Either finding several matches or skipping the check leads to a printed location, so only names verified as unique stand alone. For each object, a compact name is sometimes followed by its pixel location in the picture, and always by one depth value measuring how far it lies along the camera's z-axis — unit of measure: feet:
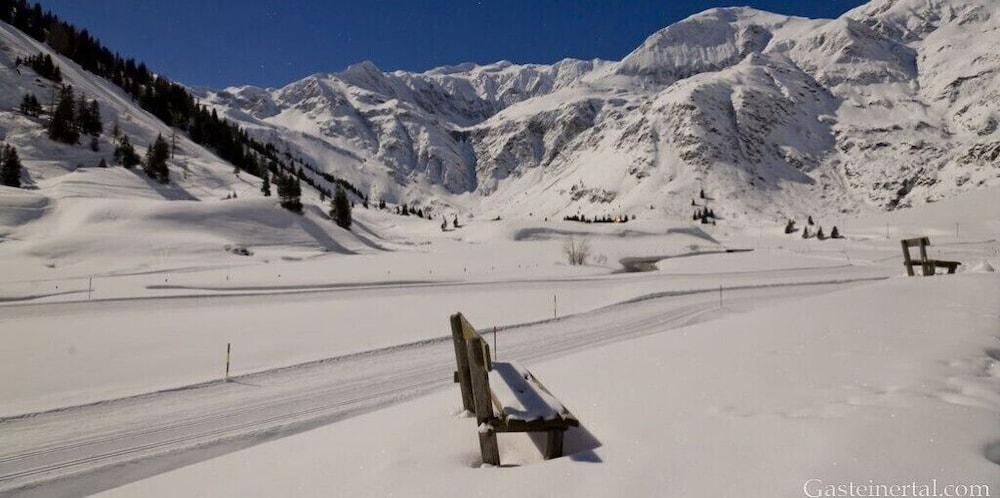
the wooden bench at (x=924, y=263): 63.74
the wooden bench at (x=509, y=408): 15.55
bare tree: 165.48
